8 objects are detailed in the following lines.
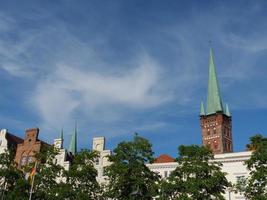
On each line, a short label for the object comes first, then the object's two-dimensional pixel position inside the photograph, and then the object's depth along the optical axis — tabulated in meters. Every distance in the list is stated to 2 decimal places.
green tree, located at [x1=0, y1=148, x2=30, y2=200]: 50.09
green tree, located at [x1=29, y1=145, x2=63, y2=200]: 49.56
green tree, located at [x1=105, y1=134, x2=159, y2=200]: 46.50
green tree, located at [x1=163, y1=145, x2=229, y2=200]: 43.28
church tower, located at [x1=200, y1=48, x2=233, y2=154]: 139.50
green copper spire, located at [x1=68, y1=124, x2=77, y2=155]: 114.45
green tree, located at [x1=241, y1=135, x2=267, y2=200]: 40.97
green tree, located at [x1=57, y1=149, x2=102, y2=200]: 47.72
